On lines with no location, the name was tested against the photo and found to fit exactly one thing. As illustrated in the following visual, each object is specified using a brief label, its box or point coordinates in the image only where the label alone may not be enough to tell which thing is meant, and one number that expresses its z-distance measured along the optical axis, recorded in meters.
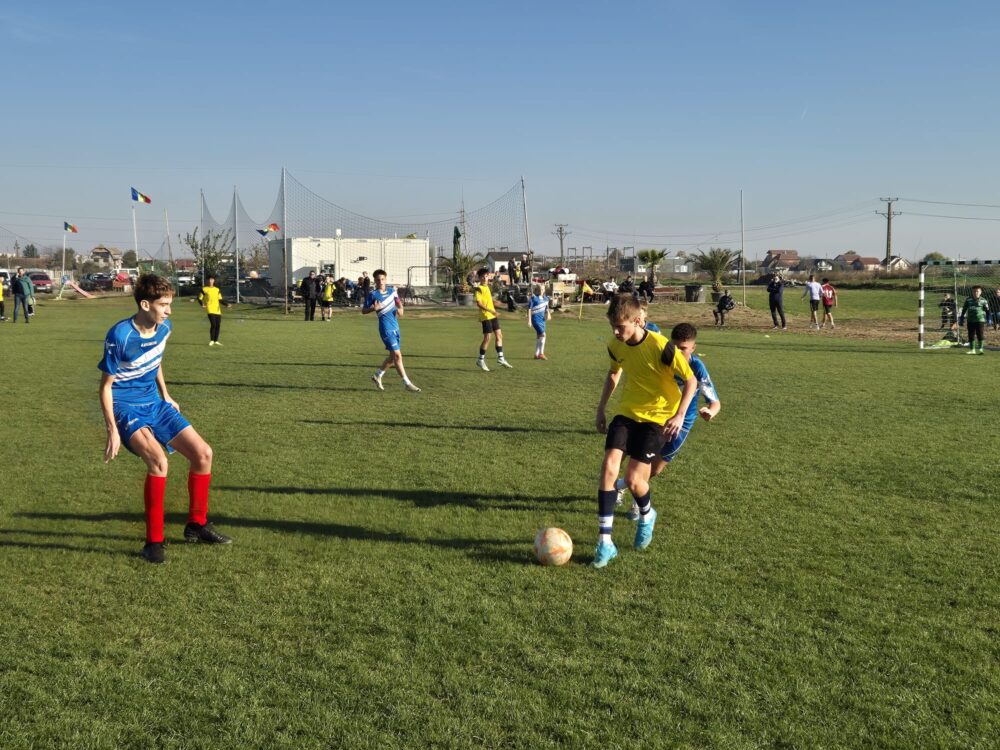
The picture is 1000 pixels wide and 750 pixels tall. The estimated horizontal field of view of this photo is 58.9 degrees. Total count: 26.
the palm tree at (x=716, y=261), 57.56
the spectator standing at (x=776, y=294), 33.34
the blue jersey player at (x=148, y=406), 6.16
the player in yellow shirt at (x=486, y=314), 18.30
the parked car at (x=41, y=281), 59.47
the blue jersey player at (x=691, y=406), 7.14
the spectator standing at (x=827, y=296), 33.06
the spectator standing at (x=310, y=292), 35.94
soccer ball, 6.14
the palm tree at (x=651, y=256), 55.19
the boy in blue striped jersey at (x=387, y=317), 15.27
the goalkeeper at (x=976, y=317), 23.22
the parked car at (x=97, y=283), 64.88
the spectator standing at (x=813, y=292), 33.00
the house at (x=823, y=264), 136.15
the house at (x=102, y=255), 135.27
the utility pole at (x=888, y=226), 79.19
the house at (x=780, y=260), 157.86
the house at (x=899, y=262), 110.40
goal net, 25.72
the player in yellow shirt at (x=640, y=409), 6.27
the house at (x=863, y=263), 141.45
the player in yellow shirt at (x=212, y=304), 24.12
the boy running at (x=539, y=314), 20.77
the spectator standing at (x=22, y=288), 33.25
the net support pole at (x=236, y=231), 45.78
